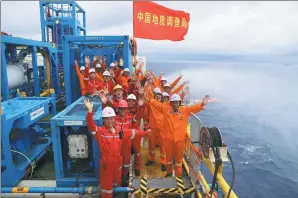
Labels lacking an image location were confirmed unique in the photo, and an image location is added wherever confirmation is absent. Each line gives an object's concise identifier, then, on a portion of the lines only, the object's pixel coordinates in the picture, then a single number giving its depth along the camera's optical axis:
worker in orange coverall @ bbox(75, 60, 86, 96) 6.79
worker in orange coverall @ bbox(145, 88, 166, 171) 5.08
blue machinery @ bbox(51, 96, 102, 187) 4.29
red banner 6.31
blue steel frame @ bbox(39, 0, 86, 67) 12.03
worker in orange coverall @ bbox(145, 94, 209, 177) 4.51
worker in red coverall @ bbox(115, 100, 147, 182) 4.30
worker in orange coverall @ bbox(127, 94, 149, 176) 4.80
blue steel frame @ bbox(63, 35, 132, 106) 6.84
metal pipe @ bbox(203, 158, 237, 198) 2.99
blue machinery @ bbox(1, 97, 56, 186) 4.30
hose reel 3.28
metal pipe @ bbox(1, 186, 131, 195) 4.09
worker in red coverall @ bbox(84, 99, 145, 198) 3.79
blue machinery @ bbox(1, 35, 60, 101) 6.62
